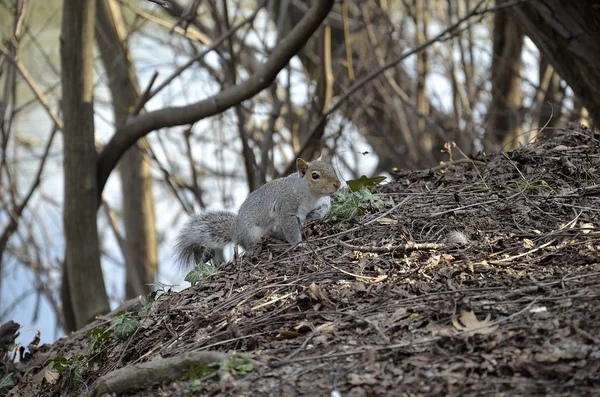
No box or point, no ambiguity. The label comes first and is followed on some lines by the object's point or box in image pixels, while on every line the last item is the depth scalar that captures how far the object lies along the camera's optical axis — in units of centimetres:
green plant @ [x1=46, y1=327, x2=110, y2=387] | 691
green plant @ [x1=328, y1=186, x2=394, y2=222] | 785
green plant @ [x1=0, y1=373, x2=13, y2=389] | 756
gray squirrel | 823
